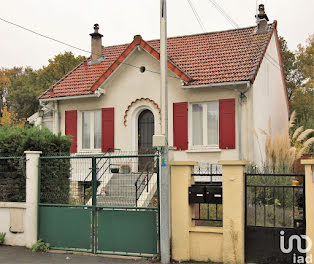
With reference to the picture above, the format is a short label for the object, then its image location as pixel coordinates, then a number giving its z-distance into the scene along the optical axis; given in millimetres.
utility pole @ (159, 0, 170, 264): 7977
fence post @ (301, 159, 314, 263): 7246
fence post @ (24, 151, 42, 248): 9297
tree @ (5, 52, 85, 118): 35625
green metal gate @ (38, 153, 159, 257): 8375
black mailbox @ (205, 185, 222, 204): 8047
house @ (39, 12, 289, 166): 15039
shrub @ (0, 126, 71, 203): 9766
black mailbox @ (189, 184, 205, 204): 8078
